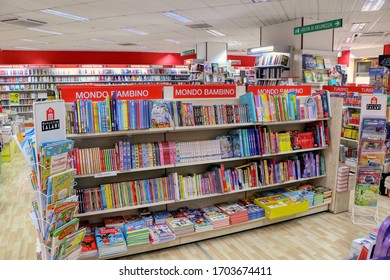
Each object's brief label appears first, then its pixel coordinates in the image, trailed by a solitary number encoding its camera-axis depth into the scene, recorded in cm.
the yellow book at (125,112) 330
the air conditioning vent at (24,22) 763
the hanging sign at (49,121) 216
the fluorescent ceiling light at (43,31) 885
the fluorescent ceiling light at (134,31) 952
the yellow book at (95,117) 320
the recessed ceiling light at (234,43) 1345
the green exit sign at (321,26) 518
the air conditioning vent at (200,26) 883
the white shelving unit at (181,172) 353
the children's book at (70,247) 227
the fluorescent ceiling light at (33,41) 1128
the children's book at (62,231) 220
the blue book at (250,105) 399
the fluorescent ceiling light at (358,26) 944
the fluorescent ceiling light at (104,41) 1186
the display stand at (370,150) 425
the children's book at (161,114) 349
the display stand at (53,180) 216
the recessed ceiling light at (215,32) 997
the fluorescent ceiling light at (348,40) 1278
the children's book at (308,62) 780
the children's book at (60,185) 216
